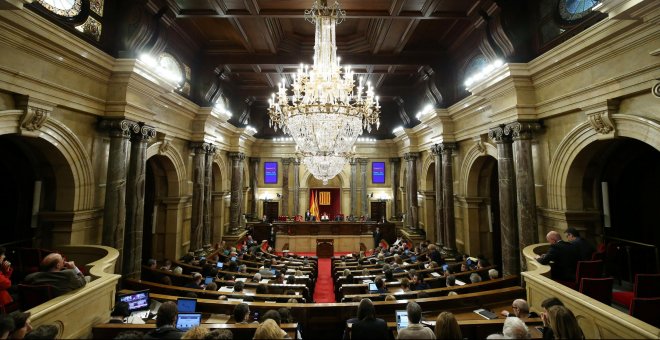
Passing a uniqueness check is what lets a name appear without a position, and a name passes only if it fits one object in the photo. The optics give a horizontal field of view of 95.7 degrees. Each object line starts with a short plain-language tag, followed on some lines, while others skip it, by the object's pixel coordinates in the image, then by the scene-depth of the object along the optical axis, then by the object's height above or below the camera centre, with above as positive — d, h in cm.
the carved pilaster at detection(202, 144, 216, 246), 1072 +14
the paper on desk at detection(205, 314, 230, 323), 464 -192
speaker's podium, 1342 -235
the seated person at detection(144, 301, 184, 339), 293 -132
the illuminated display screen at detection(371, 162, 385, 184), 1864 +156
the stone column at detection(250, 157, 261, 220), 1727 +91
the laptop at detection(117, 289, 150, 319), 470 -169
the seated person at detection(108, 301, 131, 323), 436 -170
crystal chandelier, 579 +186
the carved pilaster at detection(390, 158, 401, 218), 1764 +89
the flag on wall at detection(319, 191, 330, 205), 1970 -8
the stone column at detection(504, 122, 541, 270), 645 +27
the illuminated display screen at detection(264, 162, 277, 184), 1866 +150
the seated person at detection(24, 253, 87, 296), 373 -102
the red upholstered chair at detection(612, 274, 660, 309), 390 -115
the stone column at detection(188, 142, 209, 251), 1027 -2
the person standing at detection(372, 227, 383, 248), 1512 -197
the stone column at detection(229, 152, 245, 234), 1375 +28
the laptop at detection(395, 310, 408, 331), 397 -165
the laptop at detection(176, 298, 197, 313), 461 -169
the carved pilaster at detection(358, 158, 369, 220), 1822 +97
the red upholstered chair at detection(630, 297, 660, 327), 327 -122
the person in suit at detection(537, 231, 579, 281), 467 -97
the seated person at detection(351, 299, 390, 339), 333 -146
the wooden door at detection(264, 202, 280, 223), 1839 -83
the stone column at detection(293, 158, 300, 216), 1814 +59
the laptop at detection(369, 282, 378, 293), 619 -190
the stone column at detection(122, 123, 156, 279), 667 -18
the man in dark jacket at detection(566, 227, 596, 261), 468 -73
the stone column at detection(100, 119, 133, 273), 627 +17
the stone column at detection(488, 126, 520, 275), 672 -20
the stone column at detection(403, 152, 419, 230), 1380 +38
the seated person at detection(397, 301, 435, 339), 296 -134
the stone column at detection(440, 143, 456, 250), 1034 +1
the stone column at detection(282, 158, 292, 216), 1823 +96
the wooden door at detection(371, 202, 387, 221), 1855 -84
